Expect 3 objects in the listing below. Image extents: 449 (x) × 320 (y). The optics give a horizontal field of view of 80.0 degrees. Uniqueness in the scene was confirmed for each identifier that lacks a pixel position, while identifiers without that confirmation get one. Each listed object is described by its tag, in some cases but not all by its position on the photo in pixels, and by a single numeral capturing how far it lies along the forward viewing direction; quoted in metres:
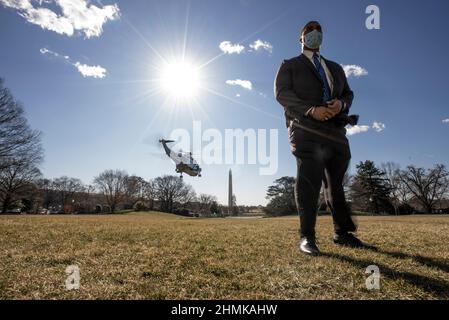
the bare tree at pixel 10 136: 24.83
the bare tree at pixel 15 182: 40.23
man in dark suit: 2.99
